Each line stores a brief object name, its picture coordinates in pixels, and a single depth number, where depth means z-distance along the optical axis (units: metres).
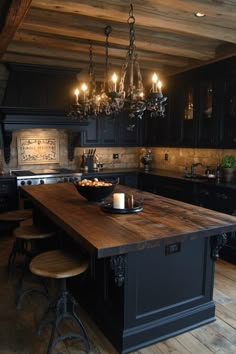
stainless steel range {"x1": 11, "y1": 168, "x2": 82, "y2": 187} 4.72
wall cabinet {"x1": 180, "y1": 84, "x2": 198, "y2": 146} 4.83
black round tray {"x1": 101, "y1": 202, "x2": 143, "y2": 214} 2.54
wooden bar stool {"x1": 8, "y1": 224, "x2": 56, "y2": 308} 2.89
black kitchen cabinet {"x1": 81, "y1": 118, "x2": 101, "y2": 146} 5.64
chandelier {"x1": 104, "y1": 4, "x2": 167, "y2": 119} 2.61
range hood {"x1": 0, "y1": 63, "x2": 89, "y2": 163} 4.73
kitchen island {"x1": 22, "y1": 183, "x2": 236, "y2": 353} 2.02
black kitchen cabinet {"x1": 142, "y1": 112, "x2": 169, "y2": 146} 5.57
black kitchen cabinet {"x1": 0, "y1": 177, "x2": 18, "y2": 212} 4.66
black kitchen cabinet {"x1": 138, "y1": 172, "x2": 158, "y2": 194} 5.36
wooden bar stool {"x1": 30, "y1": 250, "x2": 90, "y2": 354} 2.12
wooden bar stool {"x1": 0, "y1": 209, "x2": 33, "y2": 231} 3.60
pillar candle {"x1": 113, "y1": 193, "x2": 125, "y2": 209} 2.58
